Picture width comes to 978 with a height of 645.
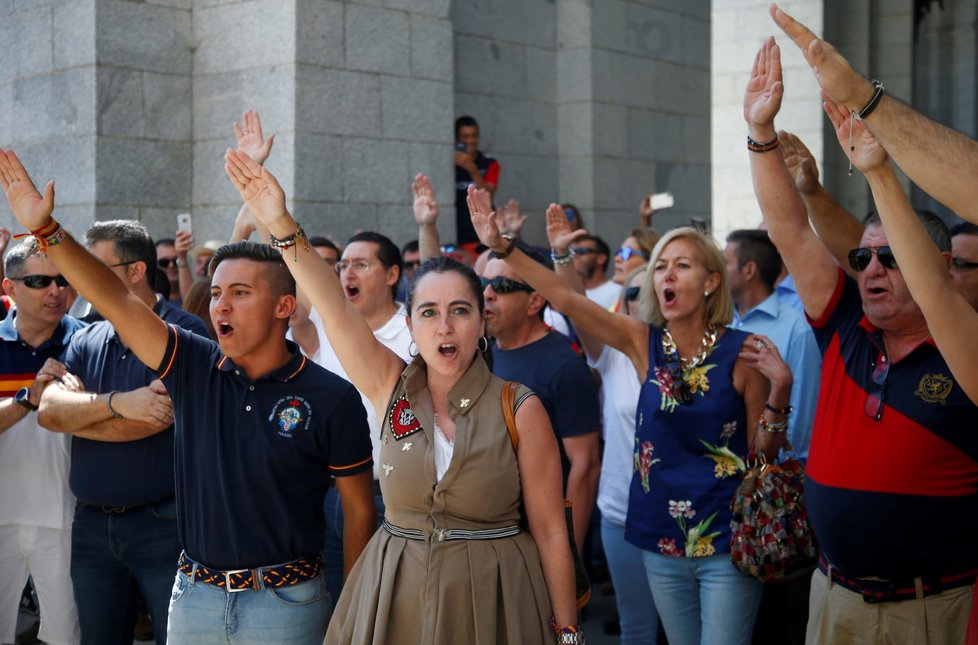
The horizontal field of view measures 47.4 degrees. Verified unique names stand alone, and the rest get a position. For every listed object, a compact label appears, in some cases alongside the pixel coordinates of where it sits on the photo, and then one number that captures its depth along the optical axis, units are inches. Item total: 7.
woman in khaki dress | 133.5
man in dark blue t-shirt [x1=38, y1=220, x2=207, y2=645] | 183.0
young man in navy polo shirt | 146.3
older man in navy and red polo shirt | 141.4
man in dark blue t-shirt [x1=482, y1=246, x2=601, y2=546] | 199.0
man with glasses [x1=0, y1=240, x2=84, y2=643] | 203.3
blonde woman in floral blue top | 175.0
